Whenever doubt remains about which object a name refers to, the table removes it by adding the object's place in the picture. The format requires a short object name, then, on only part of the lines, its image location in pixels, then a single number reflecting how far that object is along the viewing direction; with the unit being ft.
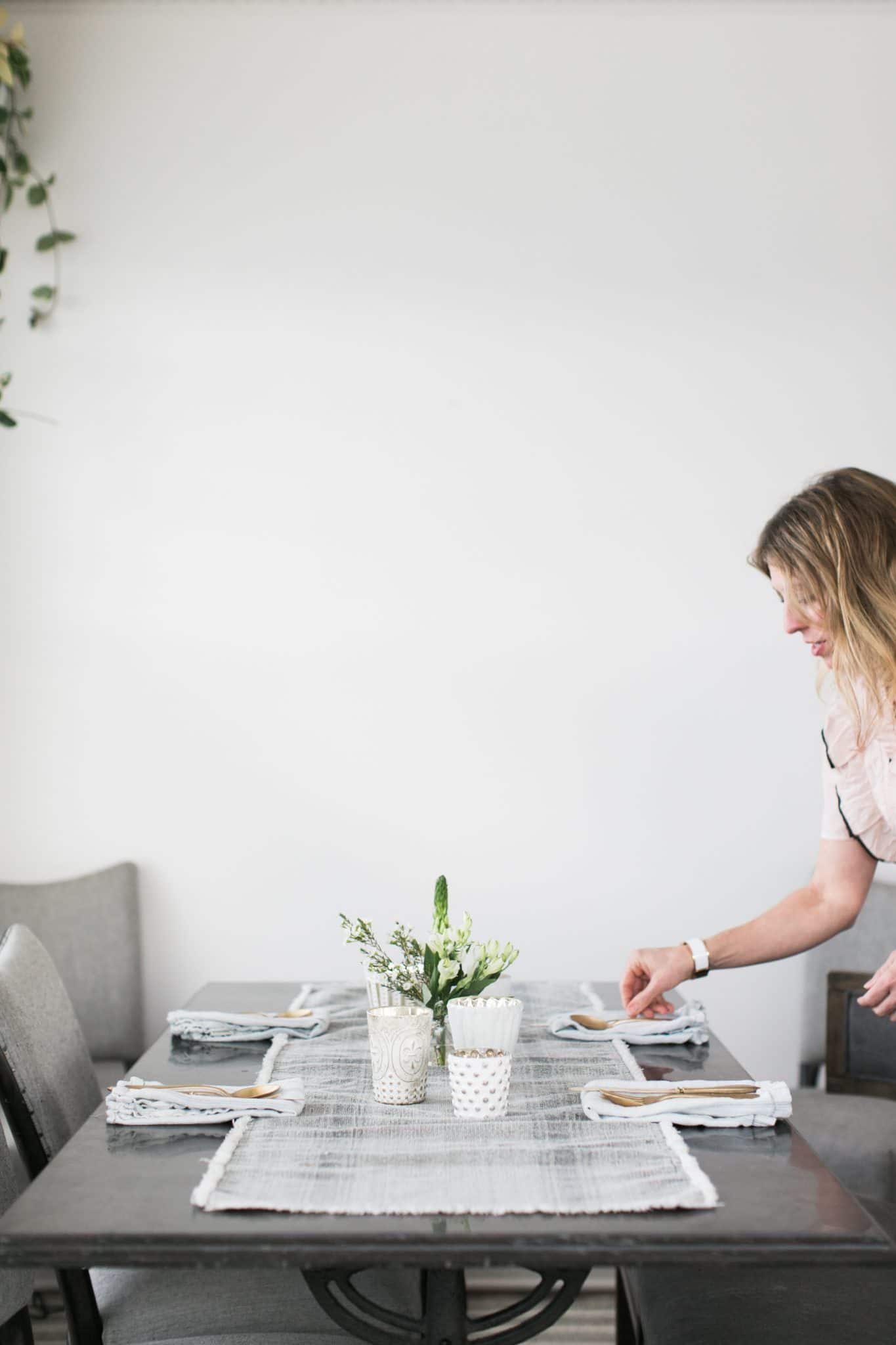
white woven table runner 3.91
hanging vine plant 10.05
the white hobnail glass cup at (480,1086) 4.67
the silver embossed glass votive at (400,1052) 4.84
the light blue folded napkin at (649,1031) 6.10
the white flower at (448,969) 5.44
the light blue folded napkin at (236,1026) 6.15
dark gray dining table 3.64
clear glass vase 5.59
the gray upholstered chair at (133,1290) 5.08
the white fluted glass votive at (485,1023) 5.15
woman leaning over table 6.11
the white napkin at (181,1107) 4.69
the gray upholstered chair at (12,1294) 5.41
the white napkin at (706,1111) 4.71
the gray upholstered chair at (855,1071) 7.92
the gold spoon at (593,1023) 6.29
